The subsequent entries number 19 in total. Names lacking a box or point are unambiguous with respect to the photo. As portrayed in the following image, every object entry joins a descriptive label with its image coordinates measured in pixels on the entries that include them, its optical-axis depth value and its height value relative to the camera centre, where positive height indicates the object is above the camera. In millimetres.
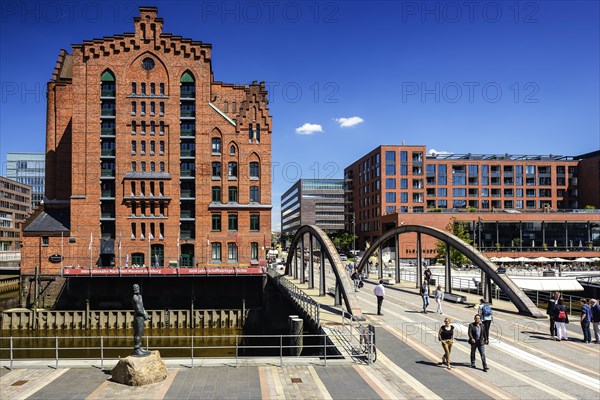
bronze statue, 14405 -2750
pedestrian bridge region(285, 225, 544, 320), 23294 -2612
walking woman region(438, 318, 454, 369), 14648 -3383
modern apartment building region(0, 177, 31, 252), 110750 +3726
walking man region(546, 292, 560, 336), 18878 -3445
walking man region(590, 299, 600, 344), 18047 -3558
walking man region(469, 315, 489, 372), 14375 -3323
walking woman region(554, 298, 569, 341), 18234 -3604
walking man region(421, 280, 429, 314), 23981 -3410
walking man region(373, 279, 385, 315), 23328 -3247
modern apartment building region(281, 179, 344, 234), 146375 +6578
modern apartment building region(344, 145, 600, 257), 81938 +6004
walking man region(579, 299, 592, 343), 17984 -3573
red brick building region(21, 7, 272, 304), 55812 +7285
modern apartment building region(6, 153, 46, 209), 142125 +16507
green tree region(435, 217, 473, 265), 58703 -2512
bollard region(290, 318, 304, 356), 25438 -5456
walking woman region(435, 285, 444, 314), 24266 -3642
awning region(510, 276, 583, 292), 38750 -4799
